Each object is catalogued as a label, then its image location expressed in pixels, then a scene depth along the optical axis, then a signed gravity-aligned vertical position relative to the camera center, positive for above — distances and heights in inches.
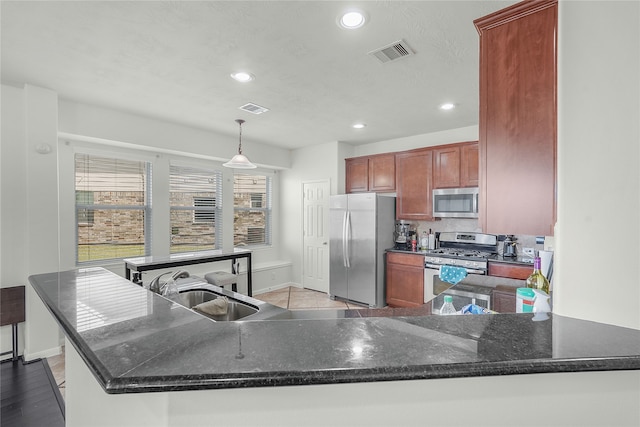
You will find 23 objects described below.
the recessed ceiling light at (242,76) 100.2 +45.8
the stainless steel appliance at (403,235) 184.1 -14.4
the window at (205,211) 184.1 +0.1
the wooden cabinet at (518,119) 49.6 +16.2
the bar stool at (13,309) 108.8 -35.6
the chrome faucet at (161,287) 77.1 -19.2
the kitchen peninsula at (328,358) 22.9 -12.3
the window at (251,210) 208.7 +0.9
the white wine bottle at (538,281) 58.1 -13.7
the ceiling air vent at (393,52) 83.5 +46.0
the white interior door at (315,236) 206.7 -17.2
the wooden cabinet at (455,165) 154.6 +24.2
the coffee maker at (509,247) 149.8 -17.9
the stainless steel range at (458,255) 143.2 -22.0
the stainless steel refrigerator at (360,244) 172.2 -19.5
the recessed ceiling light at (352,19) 70.0 +46.2
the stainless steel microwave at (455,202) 153.3 +4.6
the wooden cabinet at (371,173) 184.8 +24.2
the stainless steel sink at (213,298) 77.4 -25.7
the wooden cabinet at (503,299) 67.2 -21.5
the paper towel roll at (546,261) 75.0 -12.5
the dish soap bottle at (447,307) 61.4 -19.9
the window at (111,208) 141.3 +1.6
